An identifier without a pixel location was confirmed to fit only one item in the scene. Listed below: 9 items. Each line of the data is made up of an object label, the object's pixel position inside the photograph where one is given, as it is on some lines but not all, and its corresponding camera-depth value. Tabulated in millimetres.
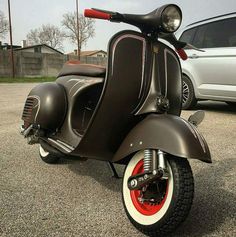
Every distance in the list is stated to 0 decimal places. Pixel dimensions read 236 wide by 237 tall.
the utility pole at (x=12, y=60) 18536
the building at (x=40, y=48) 39071
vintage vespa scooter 1565
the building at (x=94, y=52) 49714
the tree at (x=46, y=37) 46535
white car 4475
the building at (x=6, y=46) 29782
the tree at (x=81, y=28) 36471
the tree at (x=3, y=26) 31394
